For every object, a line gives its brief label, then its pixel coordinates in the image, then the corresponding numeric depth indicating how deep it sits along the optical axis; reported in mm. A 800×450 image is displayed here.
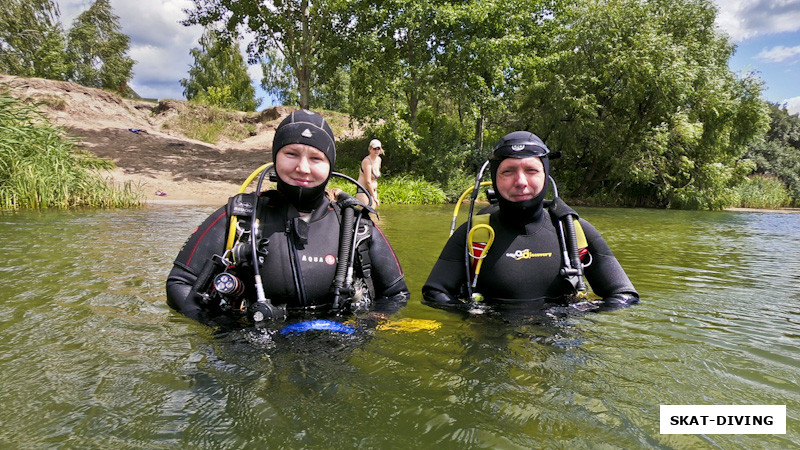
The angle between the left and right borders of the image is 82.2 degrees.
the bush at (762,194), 23188
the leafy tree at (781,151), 27828
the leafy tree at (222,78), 36844
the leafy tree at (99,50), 34031
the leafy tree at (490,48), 16922
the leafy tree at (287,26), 18578
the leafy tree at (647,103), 18406
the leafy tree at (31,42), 26859
